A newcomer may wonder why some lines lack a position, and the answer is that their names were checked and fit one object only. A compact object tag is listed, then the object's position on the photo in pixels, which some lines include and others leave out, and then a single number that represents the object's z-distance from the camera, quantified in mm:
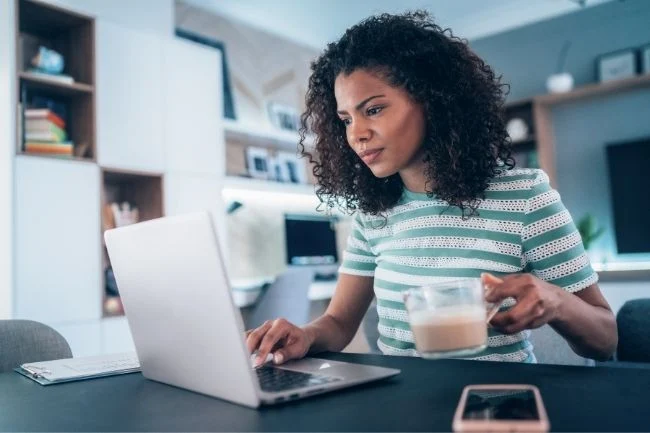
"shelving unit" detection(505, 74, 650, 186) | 4570
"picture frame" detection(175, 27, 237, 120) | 4227
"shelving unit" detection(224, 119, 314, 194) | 4203
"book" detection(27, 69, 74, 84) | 2973
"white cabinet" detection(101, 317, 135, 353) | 3086
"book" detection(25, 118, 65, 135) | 2939
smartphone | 500
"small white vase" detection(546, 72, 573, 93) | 4762
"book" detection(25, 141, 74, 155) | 2900
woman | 1141
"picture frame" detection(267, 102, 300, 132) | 4910
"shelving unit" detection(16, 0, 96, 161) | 3051
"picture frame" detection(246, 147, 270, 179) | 4539
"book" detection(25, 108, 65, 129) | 2939
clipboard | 994
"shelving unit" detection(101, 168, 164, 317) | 3277
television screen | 4484
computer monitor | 4531
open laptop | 695
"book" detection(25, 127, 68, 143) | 2924
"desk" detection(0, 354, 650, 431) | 627
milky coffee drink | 753
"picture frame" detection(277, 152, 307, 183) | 4791
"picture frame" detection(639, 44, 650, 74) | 4484
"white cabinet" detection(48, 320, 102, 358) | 2920
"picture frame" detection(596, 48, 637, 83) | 4547
